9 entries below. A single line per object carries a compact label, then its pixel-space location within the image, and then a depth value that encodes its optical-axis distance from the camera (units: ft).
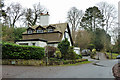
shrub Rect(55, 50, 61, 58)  65.56
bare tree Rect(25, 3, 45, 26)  124.16
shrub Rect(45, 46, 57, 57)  65.49
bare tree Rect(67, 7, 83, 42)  137.18
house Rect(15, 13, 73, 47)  86.38
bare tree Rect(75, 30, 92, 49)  128.16
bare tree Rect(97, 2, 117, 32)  130.39
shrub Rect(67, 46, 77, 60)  65.10
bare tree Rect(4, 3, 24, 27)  108.89
